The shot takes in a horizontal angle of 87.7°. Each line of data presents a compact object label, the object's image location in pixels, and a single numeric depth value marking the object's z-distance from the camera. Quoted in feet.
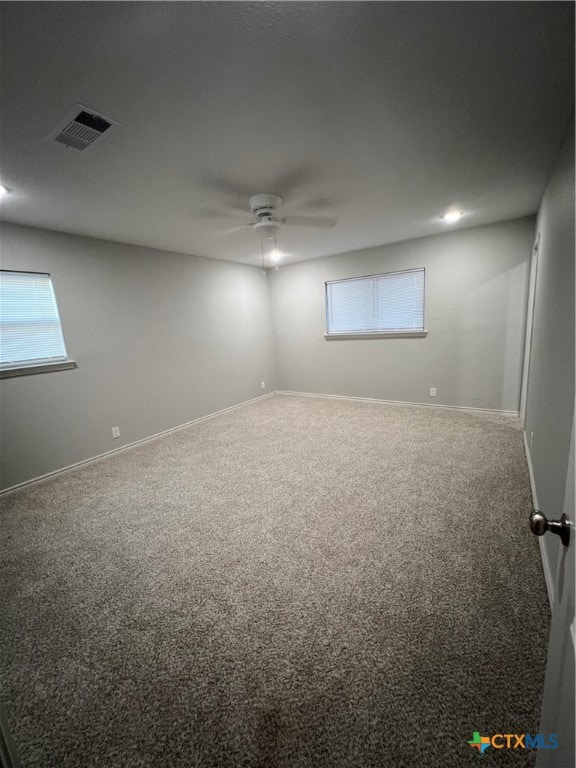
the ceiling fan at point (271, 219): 7.76
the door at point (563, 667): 1.63
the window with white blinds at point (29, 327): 8.87
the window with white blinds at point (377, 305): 13.82
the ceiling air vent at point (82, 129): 4.58
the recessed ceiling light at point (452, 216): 10.11
